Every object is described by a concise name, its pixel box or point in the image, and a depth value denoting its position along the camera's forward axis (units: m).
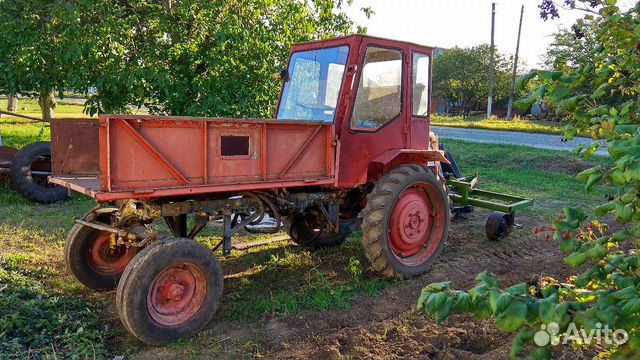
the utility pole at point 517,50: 33.53
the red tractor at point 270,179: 3.95
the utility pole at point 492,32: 33.19
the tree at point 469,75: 42.19
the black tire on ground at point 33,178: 8.66
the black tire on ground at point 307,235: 6.46
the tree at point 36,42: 8.24
